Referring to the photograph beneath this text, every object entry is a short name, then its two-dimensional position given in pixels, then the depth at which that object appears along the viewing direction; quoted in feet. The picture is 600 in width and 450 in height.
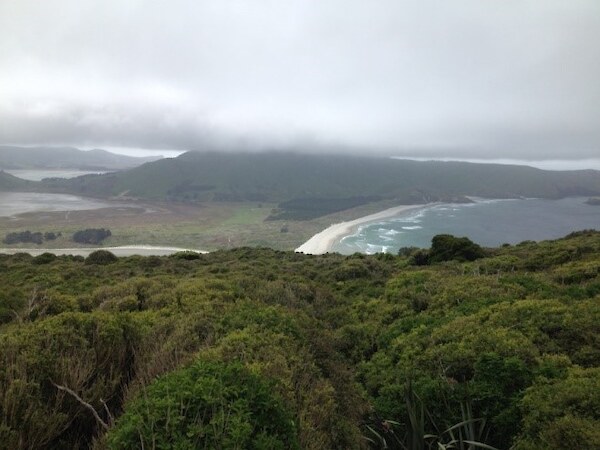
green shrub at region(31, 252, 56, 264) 97.07
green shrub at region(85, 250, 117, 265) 99.91
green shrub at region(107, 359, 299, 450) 10.75
